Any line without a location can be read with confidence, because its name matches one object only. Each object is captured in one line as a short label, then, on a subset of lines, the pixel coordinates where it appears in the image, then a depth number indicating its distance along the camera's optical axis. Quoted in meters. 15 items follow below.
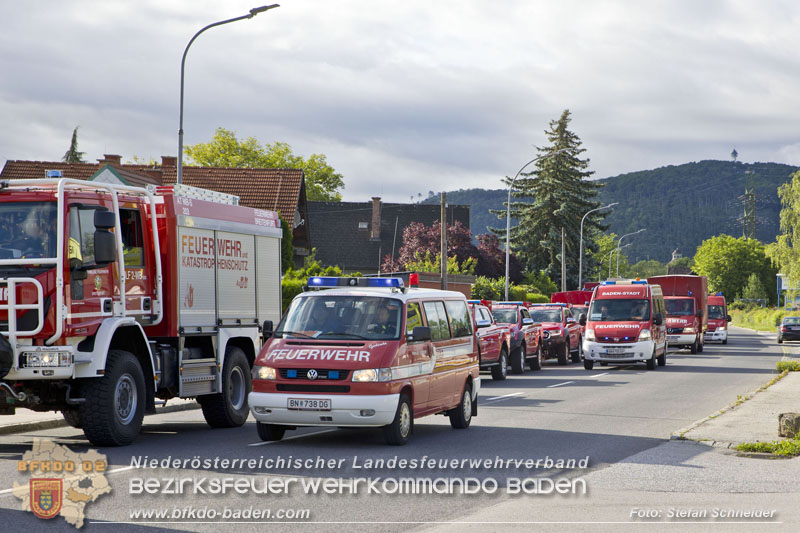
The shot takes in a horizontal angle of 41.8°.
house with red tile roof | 47.12
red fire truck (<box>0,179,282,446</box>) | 11.45
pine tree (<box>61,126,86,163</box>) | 59.84
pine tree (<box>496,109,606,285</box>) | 82.06
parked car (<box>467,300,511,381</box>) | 25.00
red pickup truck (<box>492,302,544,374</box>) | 28.36
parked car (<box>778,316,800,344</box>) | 54.03
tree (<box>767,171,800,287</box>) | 74.38
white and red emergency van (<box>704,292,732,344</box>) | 51.19
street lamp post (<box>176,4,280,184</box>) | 22.09
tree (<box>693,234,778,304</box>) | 158.12
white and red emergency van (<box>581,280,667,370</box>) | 30.23
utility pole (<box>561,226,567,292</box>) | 67.73
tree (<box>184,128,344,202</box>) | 78.50
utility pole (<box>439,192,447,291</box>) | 38.39
